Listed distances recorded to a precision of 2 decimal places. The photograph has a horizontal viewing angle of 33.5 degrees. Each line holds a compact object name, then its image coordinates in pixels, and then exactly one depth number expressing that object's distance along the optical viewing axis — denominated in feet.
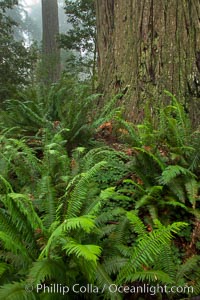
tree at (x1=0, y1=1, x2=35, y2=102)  28.89
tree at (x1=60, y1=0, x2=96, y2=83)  34.14
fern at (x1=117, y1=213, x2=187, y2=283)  6.78
